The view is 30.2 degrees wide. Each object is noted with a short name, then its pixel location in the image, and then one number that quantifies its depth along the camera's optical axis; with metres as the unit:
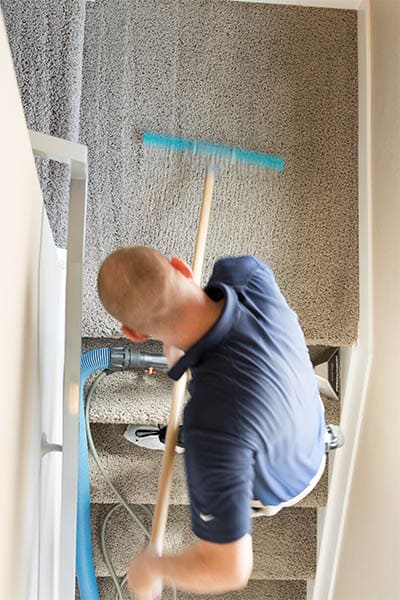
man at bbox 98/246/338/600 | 1.11
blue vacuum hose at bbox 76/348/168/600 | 1.81
